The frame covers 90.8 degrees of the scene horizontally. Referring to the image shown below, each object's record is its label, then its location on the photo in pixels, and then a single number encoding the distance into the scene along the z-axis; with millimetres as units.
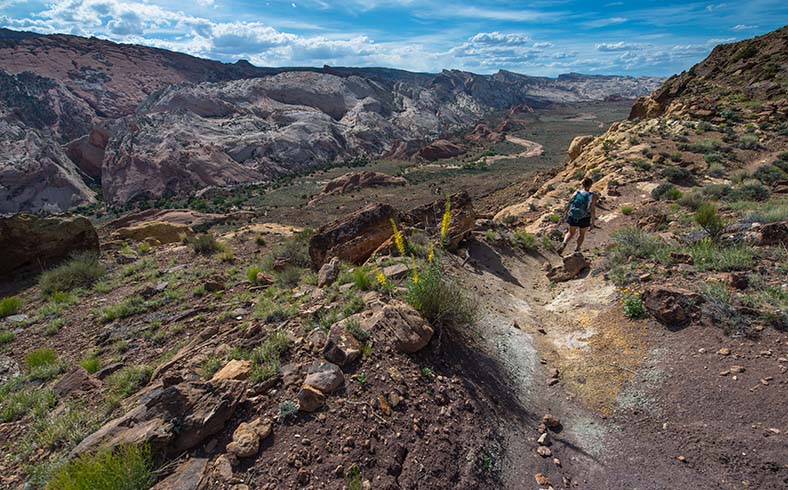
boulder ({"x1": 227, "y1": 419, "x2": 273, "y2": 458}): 2832
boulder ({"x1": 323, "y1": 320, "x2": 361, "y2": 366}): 3703
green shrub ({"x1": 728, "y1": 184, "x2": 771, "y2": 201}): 10023
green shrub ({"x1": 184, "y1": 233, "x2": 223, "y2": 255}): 12281
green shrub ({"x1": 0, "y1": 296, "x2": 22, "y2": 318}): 8047
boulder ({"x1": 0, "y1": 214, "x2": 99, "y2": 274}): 10500
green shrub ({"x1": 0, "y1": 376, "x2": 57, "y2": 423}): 4078
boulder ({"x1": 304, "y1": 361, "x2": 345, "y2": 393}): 3379
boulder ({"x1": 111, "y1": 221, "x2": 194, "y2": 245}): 17438
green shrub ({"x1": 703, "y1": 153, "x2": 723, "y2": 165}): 13704
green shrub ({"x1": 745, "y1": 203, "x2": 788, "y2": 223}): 6523
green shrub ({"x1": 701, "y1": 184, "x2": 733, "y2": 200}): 10500
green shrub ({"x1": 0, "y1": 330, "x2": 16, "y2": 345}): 6723
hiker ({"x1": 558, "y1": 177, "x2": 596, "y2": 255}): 8156
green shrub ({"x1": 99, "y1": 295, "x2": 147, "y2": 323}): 7137
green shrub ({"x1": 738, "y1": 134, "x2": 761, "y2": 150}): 14602
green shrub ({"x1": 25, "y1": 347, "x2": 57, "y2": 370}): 5486
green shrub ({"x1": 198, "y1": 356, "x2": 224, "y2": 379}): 3848
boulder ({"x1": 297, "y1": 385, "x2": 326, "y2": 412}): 3193
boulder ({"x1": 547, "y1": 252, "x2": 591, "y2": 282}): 7098
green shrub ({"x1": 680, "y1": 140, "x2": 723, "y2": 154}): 14789
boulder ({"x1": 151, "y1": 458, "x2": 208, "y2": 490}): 2654
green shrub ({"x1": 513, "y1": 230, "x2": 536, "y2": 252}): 9422
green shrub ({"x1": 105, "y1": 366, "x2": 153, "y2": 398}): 4117
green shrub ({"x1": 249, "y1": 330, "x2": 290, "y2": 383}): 3557
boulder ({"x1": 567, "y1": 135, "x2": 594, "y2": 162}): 22797
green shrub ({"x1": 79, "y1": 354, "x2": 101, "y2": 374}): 5023
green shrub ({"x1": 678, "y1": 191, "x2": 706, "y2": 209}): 9594
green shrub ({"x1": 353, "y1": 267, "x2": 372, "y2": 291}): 5277
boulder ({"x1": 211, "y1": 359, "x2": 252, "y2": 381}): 3621
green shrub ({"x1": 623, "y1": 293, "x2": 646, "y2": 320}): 4922
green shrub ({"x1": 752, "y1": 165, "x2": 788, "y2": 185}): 11461
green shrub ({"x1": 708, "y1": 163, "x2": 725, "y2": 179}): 12883
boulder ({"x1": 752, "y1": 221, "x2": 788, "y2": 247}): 5457
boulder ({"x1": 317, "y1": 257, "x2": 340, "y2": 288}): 6408
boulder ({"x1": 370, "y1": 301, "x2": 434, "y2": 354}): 3973
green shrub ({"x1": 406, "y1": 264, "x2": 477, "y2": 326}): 4355
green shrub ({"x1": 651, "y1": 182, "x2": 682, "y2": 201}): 11065
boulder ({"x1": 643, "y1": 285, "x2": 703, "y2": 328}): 4469
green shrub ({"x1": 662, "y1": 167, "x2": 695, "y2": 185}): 12750
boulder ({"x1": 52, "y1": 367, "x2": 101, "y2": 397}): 4411
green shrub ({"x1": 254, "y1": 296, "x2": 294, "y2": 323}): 4996
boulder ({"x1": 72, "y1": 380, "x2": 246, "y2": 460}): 2939
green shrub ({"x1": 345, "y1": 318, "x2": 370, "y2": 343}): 3969
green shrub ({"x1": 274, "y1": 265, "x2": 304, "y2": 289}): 7672
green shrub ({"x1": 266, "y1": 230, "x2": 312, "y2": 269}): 9711
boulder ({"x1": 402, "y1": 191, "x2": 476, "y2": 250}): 8641
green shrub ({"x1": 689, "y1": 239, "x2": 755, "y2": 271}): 5098
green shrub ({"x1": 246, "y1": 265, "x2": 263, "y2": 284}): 8462
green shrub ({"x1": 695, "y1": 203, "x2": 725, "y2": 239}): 6480
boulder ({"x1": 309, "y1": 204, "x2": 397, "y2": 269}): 8156
